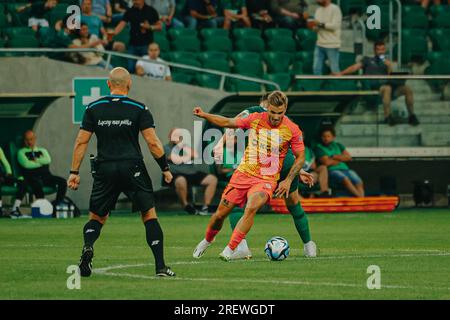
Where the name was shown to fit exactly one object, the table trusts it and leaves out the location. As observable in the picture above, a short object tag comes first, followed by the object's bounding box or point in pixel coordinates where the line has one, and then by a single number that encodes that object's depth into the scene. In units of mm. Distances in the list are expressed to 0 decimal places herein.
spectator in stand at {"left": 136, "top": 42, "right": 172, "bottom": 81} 26562
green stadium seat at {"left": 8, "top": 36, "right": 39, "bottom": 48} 26953
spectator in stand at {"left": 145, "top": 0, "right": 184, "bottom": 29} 28750
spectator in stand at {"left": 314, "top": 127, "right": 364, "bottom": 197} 25938
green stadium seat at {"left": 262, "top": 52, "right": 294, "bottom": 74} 28609
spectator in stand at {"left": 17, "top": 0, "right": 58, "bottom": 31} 27547
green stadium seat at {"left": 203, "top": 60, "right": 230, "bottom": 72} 27906
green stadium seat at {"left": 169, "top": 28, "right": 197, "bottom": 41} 28756
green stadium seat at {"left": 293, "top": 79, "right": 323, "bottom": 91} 26500
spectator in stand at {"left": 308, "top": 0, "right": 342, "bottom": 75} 27516
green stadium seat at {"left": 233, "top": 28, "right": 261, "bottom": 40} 29281
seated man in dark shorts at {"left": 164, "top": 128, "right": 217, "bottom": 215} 25297
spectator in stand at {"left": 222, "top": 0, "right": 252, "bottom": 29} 29469
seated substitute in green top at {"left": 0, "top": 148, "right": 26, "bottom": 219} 24328
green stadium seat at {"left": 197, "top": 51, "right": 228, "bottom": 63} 28266
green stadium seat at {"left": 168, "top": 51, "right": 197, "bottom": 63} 28062
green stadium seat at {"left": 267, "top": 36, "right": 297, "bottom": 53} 29156
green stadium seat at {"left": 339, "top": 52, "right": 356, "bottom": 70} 27831
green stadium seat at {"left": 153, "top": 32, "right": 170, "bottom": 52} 28469
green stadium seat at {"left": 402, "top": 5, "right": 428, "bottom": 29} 30516
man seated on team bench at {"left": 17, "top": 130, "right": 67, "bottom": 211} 24359
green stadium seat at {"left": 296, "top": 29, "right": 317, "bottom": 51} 29078
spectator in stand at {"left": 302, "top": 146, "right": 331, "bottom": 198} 25797
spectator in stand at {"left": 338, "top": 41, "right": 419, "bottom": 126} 26141
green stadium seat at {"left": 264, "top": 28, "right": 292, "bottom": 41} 29359
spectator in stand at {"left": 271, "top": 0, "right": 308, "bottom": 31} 29641
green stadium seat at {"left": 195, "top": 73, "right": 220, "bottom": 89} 26827
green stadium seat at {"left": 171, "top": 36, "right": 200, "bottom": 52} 28641
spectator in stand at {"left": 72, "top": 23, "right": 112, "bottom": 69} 25891
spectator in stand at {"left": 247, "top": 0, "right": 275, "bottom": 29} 29594
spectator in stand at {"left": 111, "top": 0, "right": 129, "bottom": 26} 28334
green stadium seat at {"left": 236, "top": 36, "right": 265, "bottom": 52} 29125
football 14766
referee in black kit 12641
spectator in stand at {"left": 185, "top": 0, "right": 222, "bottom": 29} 29234
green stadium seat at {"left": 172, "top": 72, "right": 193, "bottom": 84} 26766
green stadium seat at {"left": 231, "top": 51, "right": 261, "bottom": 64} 28484
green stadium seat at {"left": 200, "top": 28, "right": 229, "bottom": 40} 28969
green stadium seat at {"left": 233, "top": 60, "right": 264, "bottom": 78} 28219
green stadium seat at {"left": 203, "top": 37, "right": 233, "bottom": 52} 28859
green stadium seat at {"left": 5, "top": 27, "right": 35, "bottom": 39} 27250
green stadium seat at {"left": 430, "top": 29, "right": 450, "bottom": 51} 29766
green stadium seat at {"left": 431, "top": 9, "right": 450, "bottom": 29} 30516
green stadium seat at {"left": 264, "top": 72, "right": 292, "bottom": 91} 27247
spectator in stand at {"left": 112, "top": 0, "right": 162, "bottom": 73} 26875
